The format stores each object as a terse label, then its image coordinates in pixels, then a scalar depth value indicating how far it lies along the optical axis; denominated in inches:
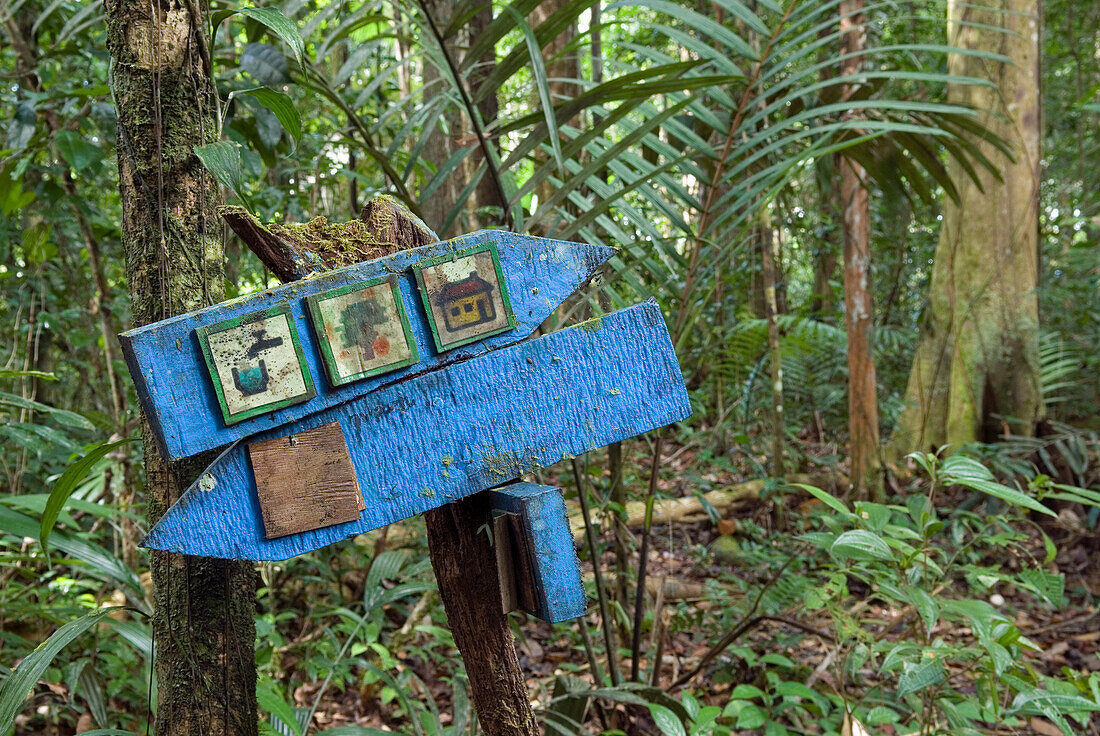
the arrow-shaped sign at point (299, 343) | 31.0
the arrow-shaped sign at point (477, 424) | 32.8
